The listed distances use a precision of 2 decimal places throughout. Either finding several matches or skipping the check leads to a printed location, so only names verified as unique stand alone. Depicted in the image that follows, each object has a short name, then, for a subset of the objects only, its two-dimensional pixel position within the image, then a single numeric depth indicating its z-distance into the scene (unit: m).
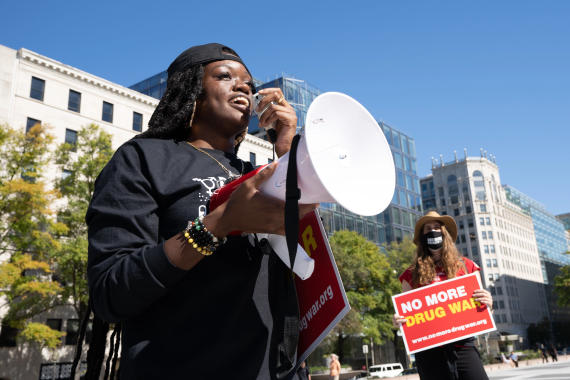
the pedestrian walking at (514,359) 36.19
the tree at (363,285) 28.08
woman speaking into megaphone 1.23
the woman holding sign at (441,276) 4.11
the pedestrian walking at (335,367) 20.47
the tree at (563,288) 39.72
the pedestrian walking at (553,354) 41.62
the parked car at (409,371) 32.76
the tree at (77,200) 20.64
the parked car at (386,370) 32.00
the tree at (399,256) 35.43
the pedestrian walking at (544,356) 40.56
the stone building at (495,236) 92.38
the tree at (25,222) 18.77
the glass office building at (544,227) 113.38
